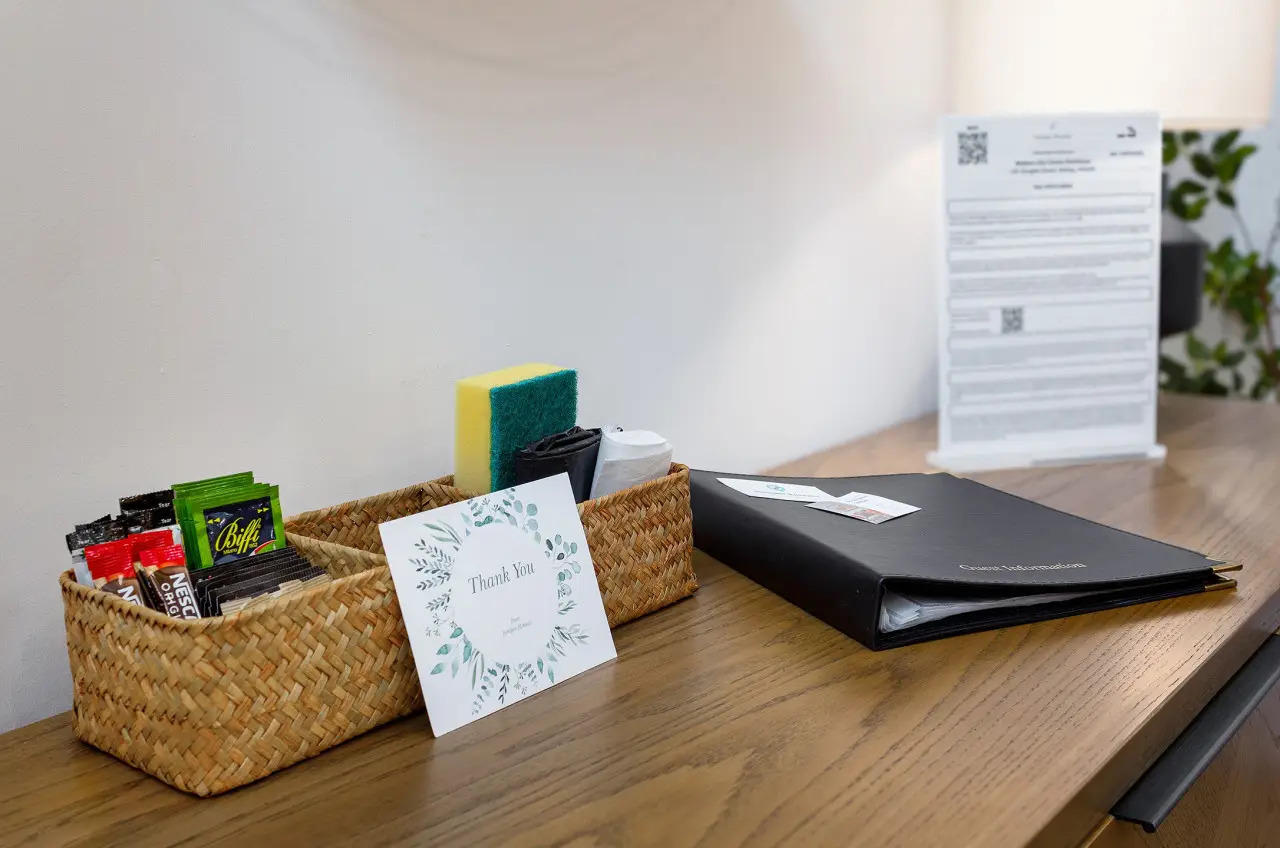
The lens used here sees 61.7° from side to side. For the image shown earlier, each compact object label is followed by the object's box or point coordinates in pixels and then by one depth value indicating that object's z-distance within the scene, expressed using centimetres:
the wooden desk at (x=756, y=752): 64
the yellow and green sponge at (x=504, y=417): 86
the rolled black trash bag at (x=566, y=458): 86
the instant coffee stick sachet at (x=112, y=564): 70
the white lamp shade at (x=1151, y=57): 143
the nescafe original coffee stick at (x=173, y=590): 69
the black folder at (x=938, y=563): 88
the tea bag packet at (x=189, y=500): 74
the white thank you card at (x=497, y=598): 74
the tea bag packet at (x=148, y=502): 73
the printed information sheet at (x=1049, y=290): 141
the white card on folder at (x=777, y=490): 108
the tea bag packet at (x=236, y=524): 74
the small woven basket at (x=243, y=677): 66
